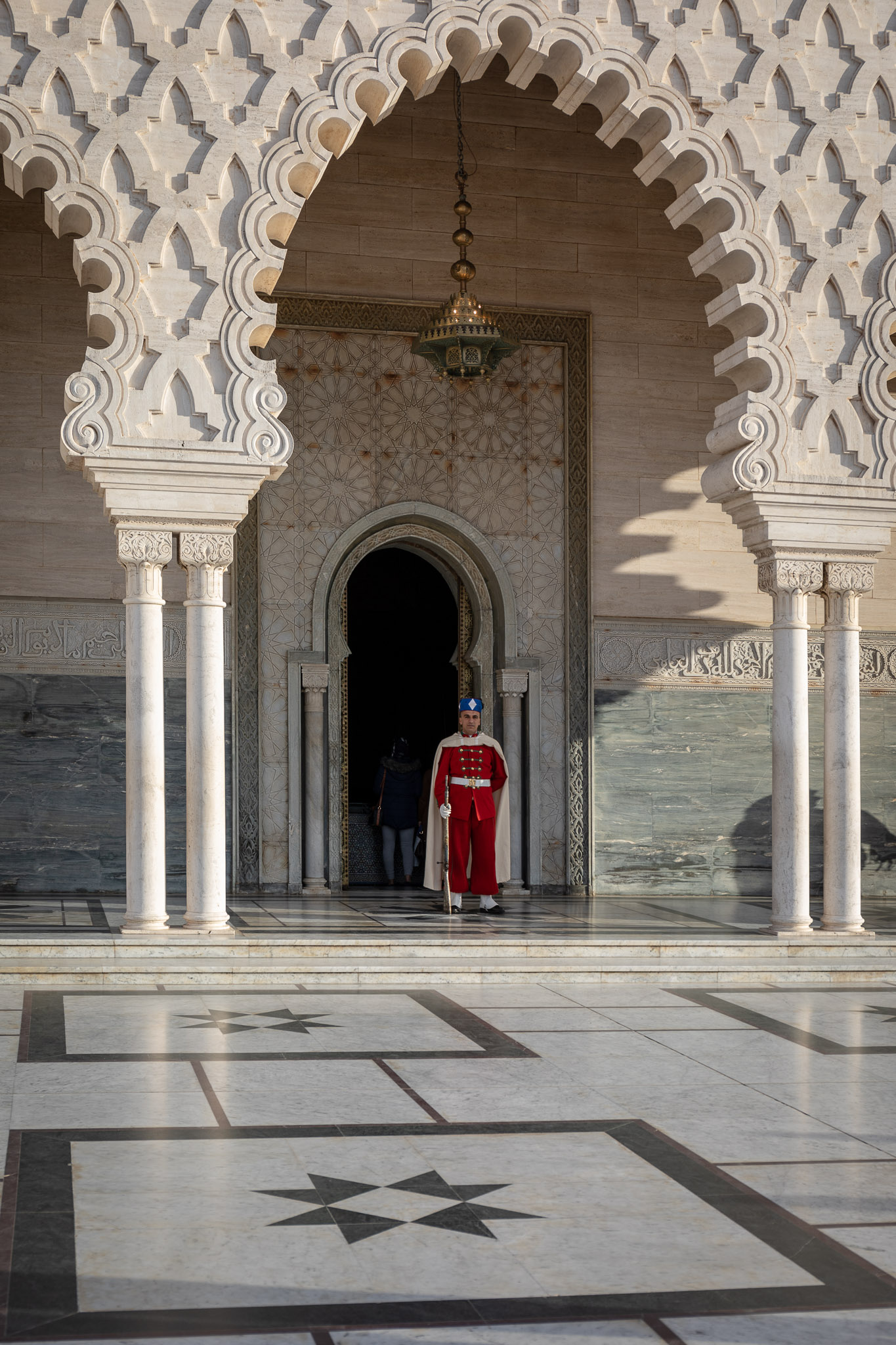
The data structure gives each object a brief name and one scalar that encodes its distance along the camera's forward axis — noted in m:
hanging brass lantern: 7.69
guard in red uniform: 8.10
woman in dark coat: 9.38
